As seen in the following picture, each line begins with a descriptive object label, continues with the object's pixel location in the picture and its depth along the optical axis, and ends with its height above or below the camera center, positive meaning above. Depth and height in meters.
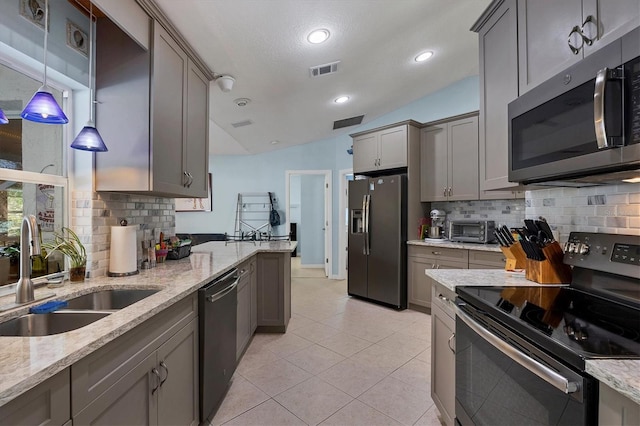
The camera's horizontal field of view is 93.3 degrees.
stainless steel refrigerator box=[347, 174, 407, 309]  3.85 -0.34
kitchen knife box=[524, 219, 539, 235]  1.61 -0.07
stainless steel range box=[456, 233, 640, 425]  0.82 -0.38
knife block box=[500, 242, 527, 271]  1.74 -0.25
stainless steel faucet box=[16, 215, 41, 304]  1.22 -0.16
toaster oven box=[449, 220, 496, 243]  3.44 -0.19
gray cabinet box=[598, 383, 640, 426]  0.67 -0.45
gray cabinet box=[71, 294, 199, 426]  0.92 -0.60
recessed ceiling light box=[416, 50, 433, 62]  3.01 +1.61
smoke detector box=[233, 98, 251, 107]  3.15 +1.20
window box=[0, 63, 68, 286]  1.40 +0.20
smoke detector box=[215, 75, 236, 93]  2.55 +1.14
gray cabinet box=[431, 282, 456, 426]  1.54 -0.76
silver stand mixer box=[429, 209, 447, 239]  3.85 -0.13
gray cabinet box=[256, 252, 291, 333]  3.03 -0.76
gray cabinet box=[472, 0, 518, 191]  1.63 +0.74
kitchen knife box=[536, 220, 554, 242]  1.58 -0.08
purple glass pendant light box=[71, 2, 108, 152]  1.43 +0.36
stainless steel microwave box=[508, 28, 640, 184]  0.91 +0.33
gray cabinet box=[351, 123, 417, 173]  3.95 +0.90
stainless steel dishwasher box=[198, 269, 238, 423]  1.67 -0.75
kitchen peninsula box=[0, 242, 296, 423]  0.72 -0.37
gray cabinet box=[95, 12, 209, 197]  1.72 +0.61
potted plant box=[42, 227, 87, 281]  1.58 -0.18
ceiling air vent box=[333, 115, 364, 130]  4.75 +1.50
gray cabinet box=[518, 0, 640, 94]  1.05 +0.74
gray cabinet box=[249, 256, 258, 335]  2.87 -0.76
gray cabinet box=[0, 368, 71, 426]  0.69 -0.47
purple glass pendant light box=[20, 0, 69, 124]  1.17 +0.41
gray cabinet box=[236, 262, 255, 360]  2.44 -0.82
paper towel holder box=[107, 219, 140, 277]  1.77 -0.35
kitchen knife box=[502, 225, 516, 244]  1.77 -0.13
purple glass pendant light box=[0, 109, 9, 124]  1.16 +0.38
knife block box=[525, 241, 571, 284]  1.52 -0.27
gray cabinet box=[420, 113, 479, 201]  3.56 +0.68
